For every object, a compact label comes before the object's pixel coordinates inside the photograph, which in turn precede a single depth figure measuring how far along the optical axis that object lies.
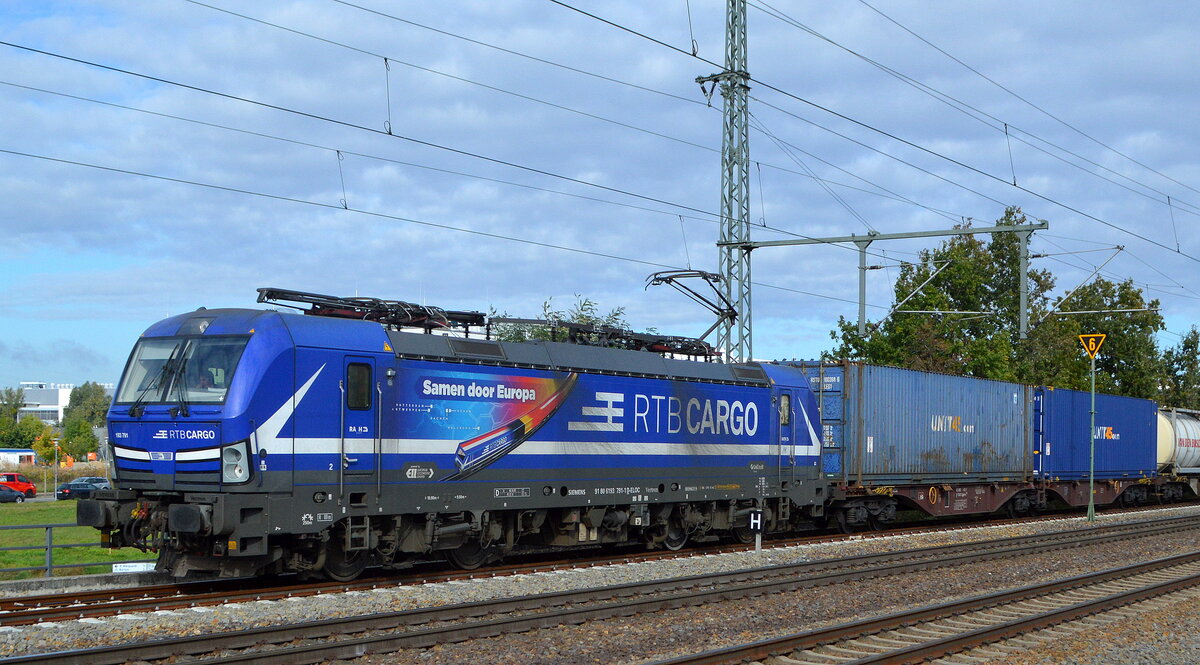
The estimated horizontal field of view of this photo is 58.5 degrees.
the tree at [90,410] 147.50
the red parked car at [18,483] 56.56
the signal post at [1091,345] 27.72
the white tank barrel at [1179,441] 39.22
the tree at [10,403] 147.88
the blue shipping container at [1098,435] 31.91
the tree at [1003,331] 43.16
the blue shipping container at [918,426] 24.39
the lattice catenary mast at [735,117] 24.02
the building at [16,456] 94.81
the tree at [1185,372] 83.75
